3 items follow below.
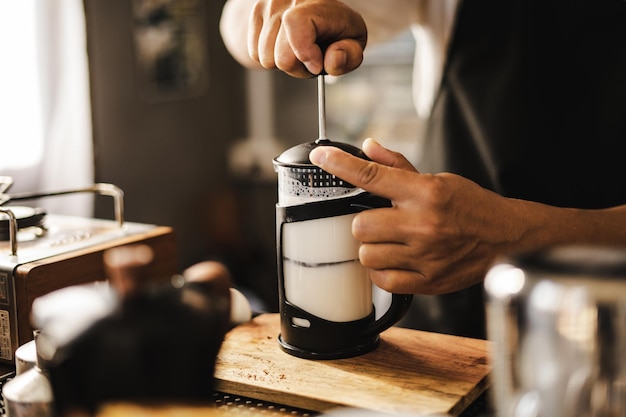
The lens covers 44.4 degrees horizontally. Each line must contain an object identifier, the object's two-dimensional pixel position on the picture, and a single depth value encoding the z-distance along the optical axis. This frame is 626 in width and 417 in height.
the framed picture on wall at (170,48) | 3.29
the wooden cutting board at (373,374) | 0.90
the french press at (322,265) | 1.00
